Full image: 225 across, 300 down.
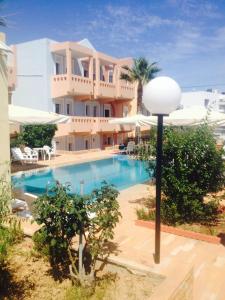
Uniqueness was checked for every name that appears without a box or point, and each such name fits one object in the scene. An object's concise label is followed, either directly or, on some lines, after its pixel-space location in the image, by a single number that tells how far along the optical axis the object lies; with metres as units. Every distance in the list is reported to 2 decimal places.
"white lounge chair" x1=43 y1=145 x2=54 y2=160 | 22.38
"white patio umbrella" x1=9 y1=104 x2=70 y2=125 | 12.23
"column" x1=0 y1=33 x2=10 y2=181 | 7.34
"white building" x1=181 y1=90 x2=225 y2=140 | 61.66
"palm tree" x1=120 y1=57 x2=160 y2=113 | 33.84
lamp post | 5.16
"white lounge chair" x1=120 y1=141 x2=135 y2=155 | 26.30
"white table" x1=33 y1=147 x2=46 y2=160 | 22.33
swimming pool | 15.51
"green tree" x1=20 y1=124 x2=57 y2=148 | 22.98
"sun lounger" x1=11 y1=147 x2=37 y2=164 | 19.14
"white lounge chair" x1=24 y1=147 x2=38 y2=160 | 20.18
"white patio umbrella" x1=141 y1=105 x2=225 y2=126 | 12.56
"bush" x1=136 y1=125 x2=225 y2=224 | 7.42
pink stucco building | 26.72
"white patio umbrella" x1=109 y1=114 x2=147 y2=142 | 15.57
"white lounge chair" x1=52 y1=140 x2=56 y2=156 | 24.06
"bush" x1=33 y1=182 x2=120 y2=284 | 4.55
